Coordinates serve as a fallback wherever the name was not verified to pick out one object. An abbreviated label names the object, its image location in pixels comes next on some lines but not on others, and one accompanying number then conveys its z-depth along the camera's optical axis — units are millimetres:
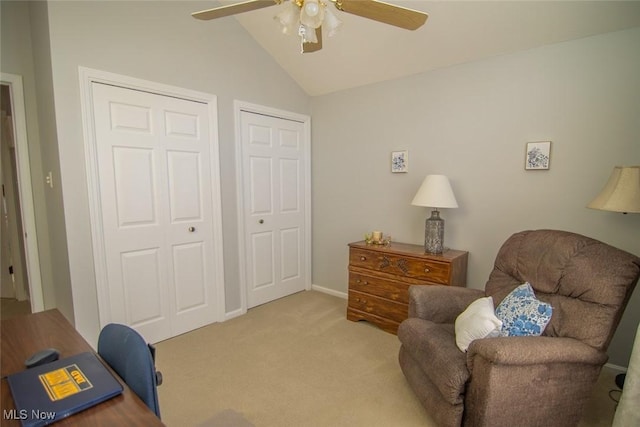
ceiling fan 1285
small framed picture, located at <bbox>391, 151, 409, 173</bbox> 3045
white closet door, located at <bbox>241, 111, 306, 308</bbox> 3209
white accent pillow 1592
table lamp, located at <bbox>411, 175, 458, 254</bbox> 2498
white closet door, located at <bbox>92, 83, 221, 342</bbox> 2303
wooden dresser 2520
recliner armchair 1423
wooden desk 766
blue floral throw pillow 1588
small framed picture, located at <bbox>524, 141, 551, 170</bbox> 2336
